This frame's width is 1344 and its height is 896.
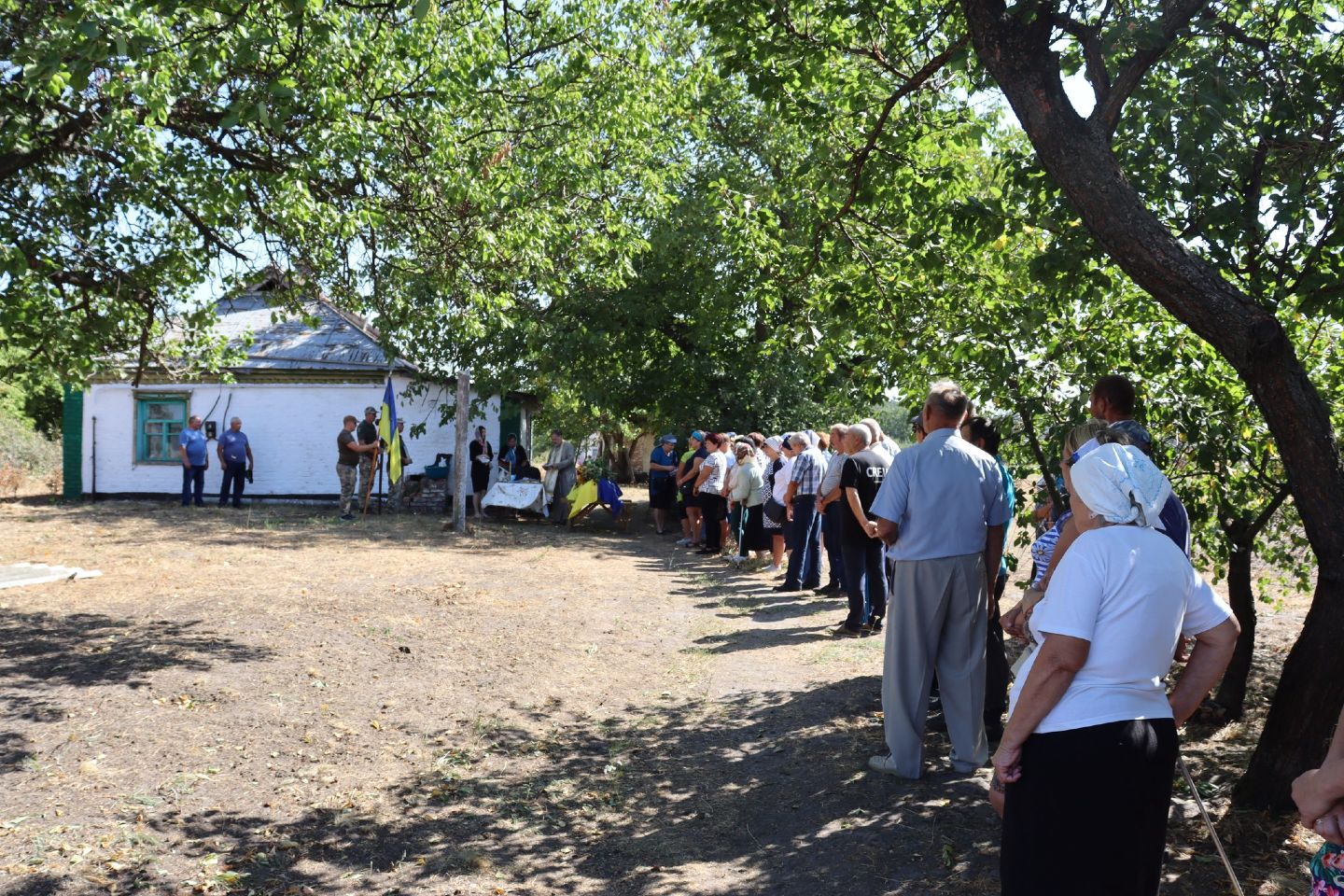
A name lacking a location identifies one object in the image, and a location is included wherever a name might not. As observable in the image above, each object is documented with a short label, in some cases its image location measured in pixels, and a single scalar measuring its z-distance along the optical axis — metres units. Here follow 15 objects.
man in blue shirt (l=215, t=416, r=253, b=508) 21.53
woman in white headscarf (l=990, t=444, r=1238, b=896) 2.92
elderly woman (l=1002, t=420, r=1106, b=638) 4.16
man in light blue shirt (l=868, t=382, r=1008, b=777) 5.51
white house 23.28
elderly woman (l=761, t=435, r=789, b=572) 13.34
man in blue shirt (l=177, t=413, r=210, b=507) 21.56
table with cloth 21.11
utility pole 17.64
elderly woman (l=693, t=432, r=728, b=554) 16.11
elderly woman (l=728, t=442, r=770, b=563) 14.62
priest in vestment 21.66
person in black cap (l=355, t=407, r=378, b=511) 20.15
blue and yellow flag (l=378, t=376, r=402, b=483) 18.38
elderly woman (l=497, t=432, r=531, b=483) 22.67
